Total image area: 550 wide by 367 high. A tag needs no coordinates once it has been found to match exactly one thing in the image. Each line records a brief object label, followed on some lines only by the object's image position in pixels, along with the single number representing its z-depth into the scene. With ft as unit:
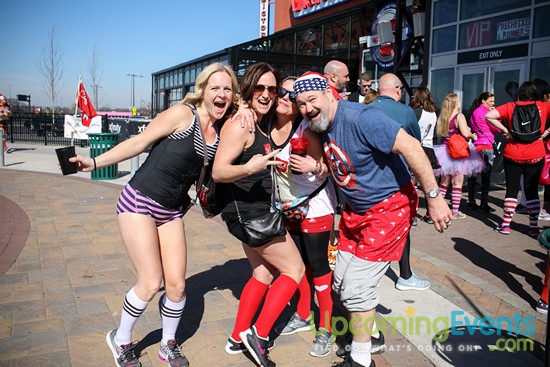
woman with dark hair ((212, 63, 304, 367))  9.98
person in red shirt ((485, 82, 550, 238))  20.17
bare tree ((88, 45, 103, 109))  121.23
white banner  64.03
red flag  55.47
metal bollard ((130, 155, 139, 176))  35.45
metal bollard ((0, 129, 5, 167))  44.08
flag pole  64.83
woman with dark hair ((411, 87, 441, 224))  22.11
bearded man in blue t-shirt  8.88
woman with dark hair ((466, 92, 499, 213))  24.67
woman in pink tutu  23.70
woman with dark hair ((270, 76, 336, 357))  10.19
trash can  35.76
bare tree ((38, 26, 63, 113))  103.19
